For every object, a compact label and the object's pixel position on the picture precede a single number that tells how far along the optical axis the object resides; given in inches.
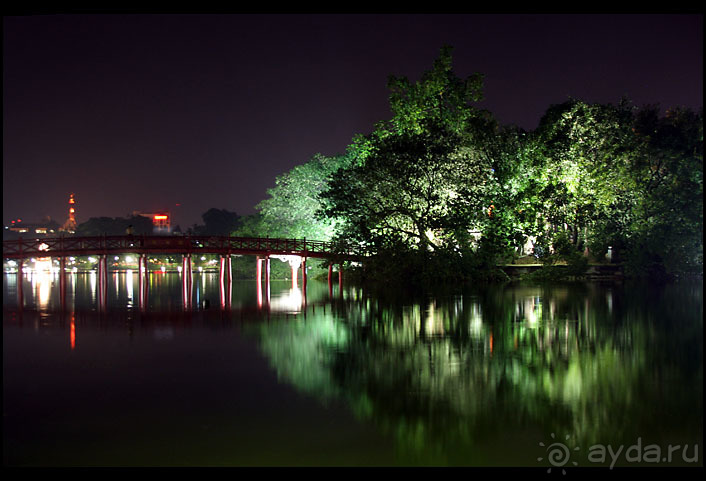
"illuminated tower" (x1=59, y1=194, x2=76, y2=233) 5789.4
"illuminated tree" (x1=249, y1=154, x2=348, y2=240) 1600.6
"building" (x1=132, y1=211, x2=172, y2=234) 5782.5
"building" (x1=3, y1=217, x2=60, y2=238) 5497.0
